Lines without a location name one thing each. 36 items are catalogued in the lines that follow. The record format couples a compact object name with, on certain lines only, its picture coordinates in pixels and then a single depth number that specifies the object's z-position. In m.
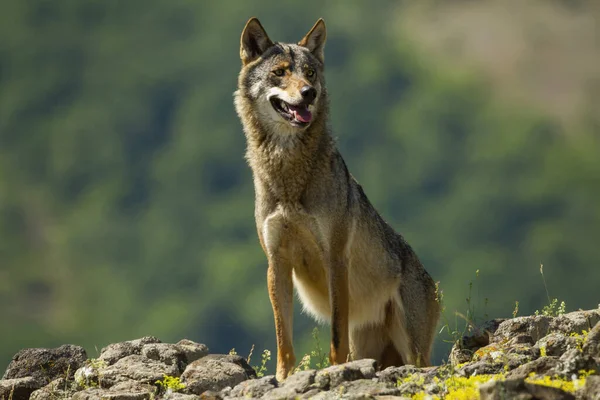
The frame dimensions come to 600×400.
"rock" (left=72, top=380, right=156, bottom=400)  19.44
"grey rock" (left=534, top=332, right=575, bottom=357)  19.37
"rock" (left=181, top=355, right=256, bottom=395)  19.84
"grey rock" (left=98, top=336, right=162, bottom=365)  22.31
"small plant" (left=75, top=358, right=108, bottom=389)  20.97
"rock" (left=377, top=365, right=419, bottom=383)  18.51
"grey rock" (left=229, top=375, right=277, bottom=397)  18.36
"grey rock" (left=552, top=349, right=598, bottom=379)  16.92
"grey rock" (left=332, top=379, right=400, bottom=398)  17.23
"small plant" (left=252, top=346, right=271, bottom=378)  22.23
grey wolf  23.70
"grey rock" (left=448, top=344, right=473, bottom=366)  21.61
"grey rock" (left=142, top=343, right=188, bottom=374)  21.73
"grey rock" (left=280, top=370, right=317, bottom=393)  17.95
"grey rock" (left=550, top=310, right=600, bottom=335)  22.05
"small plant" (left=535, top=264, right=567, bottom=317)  23.53
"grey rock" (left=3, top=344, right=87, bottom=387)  22.36
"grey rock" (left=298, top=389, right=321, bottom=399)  17.56
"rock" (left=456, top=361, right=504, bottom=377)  18.30
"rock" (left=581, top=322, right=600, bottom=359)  18.06
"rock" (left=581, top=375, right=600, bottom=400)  15.30
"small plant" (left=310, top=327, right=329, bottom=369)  22.07
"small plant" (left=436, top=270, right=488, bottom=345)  22.19
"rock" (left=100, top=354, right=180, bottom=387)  20.47
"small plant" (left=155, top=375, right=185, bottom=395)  19.81
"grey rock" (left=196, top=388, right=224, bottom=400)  18.84
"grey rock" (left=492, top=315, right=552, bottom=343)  22.28
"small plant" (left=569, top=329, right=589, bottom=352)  19.25
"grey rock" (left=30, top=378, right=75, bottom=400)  20.94
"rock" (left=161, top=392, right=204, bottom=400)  18.73
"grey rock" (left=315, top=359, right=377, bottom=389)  17.95
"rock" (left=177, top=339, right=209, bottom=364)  21.97
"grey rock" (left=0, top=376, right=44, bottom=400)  21.37
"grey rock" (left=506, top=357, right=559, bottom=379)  17.25
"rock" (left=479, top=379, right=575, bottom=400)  15.18
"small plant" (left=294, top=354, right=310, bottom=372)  22.64
